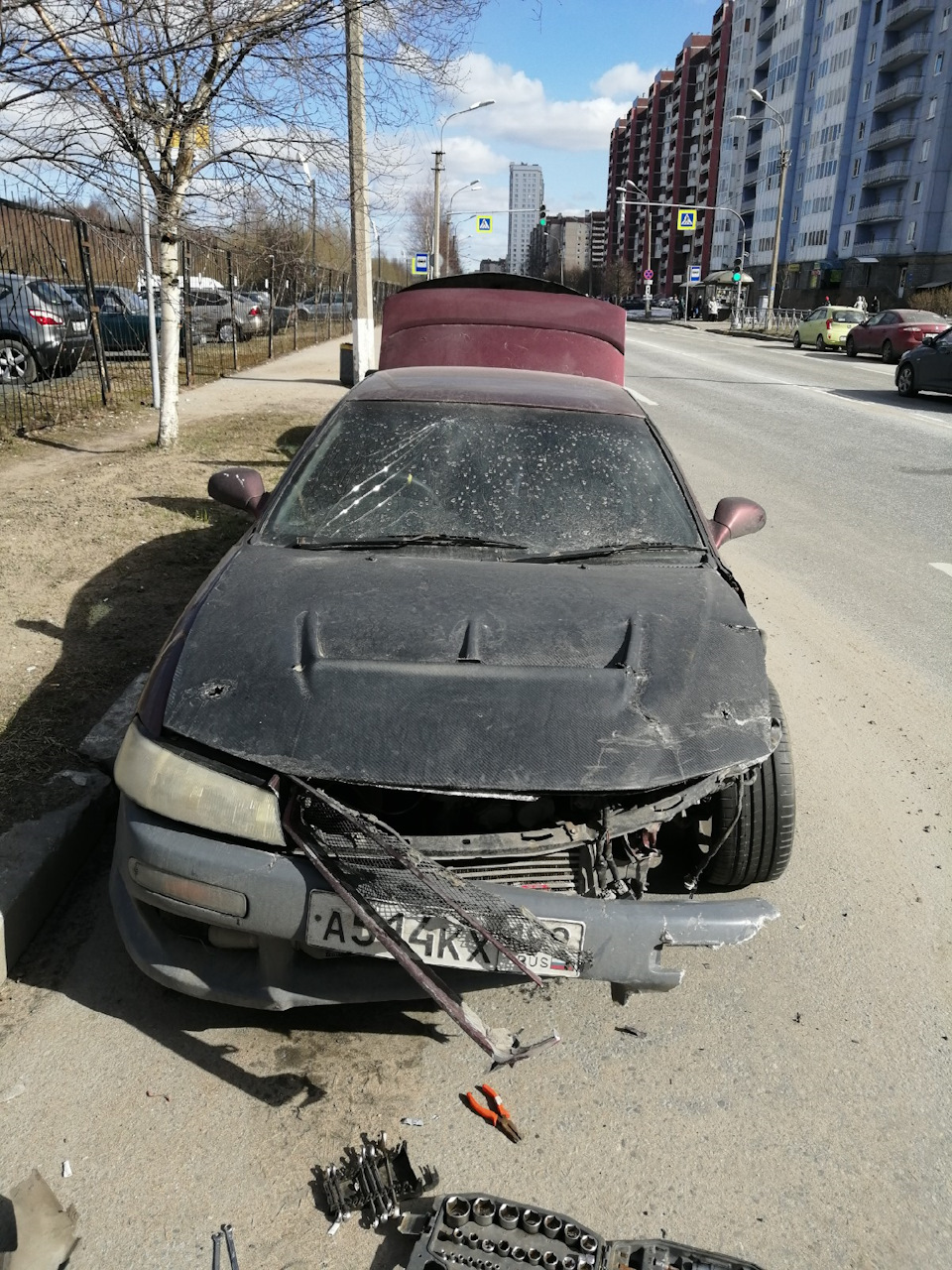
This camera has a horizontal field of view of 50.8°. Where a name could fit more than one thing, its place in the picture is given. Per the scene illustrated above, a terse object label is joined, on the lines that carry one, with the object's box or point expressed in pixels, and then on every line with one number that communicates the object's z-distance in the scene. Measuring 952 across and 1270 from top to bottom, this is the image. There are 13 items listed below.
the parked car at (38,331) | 12.41
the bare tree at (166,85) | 4.97
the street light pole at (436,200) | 42.97
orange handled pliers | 2.44
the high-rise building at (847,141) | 64.38
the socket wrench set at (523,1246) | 2.04
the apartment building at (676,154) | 111.75
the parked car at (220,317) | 25.33
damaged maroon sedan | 2.40
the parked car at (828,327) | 33.11
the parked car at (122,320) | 15.95
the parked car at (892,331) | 25.56
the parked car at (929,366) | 17.30
